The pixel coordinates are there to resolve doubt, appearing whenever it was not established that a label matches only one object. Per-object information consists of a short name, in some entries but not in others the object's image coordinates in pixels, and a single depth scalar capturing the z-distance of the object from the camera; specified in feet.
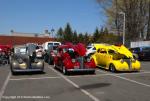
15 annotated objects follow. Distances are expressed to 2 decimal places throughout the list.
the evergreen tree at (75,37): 95.07
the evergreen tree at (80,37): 90.56
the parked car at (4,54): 34.57
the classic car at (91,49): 41.01
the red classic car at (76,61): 23.20
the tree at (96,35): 89.12
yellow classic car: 24.88
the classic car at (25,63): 23.50
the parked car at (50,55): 33.02
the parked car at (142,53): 40.77
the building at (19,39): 93.51
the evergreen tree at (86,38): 90.02
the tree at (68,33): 96.75
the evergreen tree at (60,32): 104.93
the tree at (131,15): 66.36
